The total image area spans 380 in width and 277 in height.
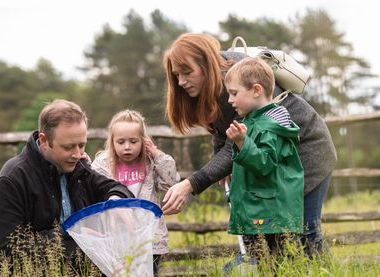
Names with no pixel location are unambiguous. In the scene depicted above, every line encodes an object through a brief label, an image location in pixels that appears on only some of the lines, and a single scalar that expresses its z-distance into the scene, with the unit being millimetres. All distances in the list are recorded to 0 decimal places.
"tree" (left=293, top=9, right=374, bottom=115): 49084
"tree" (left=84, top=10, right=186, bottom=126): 56978
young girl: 6414
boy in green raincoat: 5245
